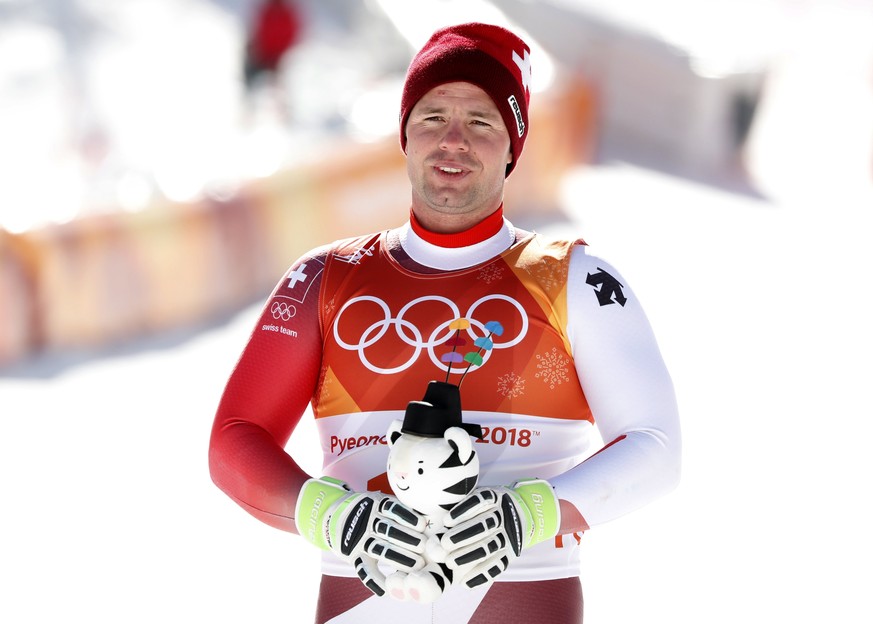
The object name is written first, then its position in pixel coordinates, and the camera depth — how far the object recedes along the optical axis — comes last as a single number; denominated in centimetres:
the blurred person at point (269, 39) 2889
